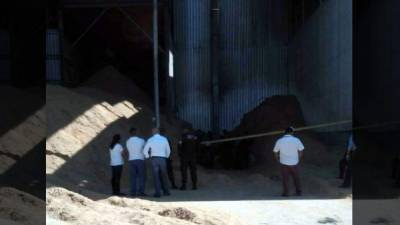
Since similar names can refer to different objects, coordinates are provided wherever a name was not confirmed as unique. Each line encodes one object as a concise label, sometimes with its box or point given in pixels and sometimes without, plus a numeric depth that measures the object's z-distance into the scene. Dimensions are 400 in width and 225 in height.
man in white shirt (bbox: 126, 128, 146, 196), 13.41
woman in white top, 13.38
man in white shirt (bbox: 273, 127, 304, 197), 13.08
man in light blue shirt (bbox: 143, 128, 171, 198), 13.16
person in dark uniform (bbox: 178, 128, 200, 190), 14.73
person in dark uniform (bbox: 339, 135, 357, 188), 14.41
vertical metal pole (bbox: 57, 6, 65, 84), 21.83
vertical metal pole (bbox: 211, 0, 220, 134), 24.25
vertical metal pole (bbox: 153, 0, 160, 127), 18.59
